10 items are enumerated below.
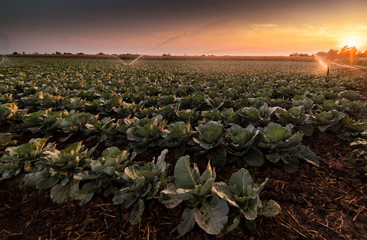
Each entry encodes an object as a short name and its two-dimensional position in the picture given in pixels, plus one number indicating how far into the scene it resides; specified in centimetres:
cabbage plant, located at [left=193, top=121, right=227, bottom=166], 276
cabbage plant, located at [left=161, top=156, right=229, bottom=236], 168
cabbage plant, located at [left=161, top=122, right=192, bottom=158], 295
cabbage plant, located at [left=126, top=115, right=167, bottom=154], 318
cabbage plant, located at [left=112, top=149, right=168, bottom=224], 202
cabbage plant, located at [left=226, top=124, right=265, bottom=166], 266
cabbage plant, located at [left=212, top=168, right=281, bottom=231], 169
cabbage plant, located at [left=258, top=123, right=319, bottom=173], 263
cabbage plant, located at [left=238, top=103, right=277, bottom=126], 365
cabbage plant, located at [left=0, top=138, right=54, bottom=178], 262
